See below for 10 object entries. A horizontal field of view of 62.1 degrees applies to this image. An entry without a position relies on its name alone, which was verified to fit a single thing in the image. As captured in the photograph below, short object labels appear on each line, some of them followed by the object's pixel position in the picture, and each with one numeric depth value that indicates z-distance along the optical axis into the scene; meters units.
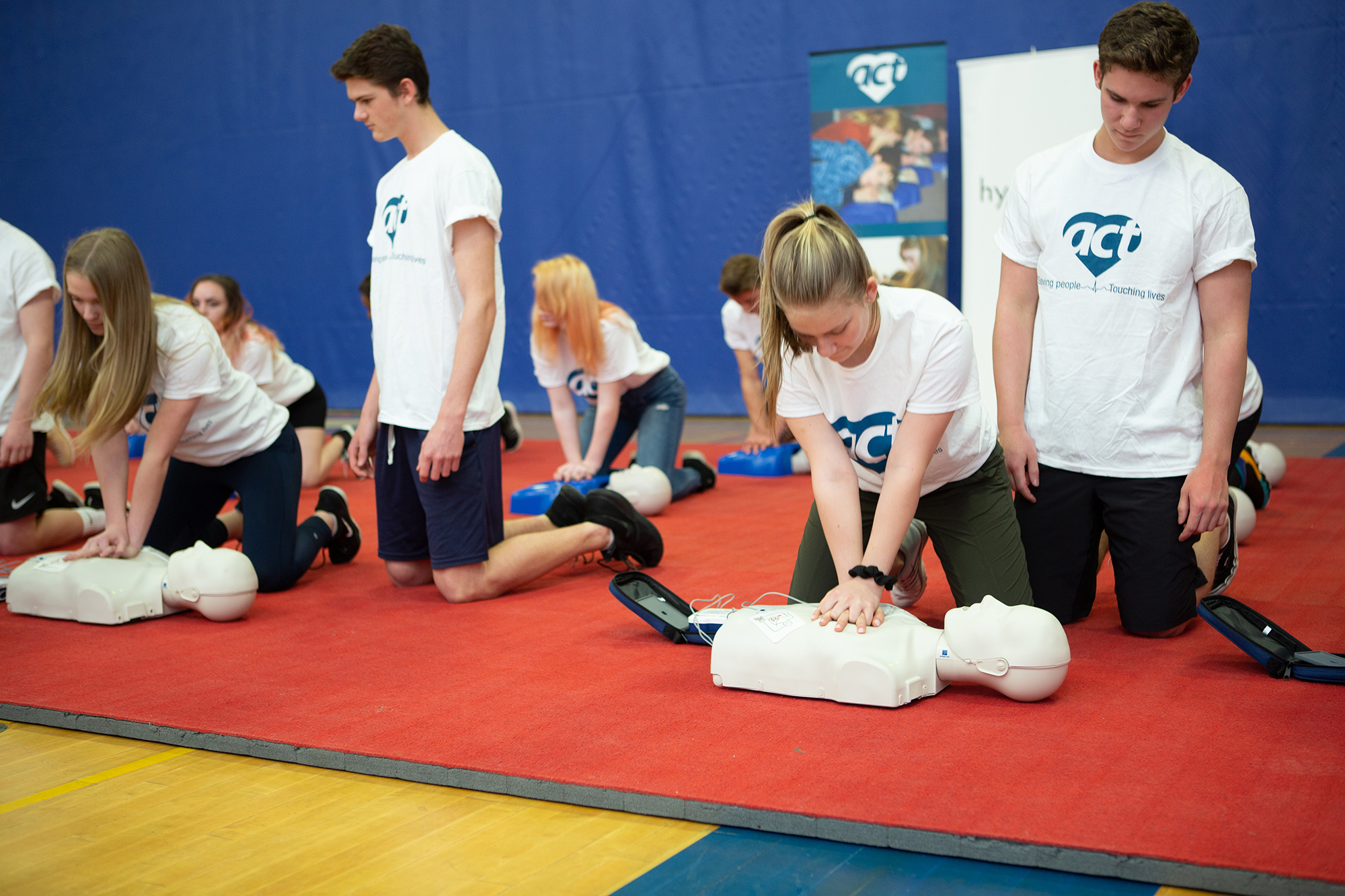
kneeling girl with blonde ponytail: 1.74
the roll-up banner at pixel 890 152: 5.77
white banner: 5.17
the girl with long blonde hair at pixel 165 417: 2.51
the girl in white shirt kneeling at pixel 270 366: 4.28
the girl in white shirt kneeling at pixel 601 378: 3.91
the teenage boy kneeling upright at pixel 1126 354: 2.11
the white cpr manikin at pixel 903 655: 1.76
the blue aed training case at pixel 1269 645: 1.87
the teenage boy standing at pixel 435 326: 2.53
